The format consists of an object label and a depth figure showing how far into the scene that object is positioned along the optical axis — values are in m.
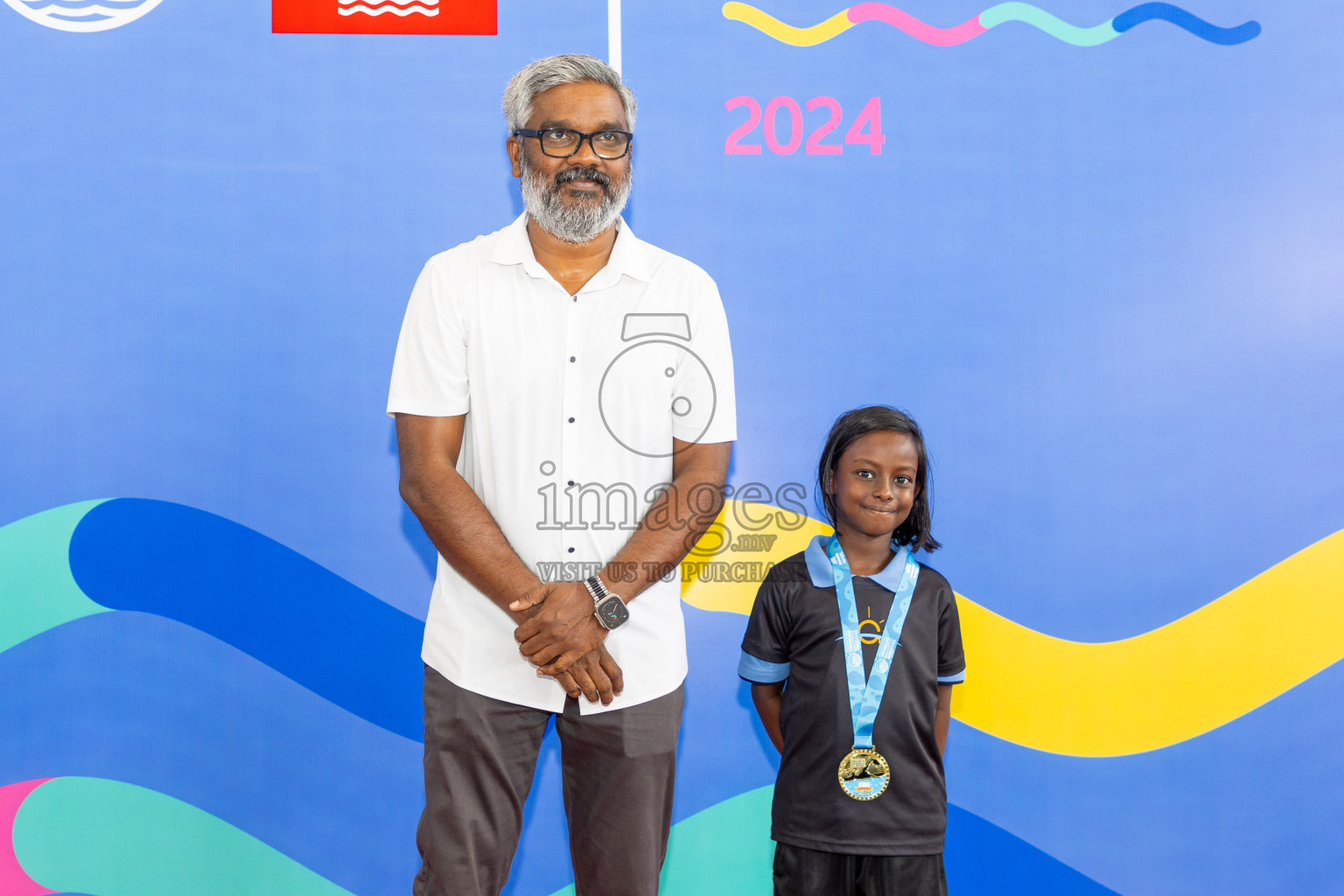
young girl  1.76
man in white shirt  1.65
